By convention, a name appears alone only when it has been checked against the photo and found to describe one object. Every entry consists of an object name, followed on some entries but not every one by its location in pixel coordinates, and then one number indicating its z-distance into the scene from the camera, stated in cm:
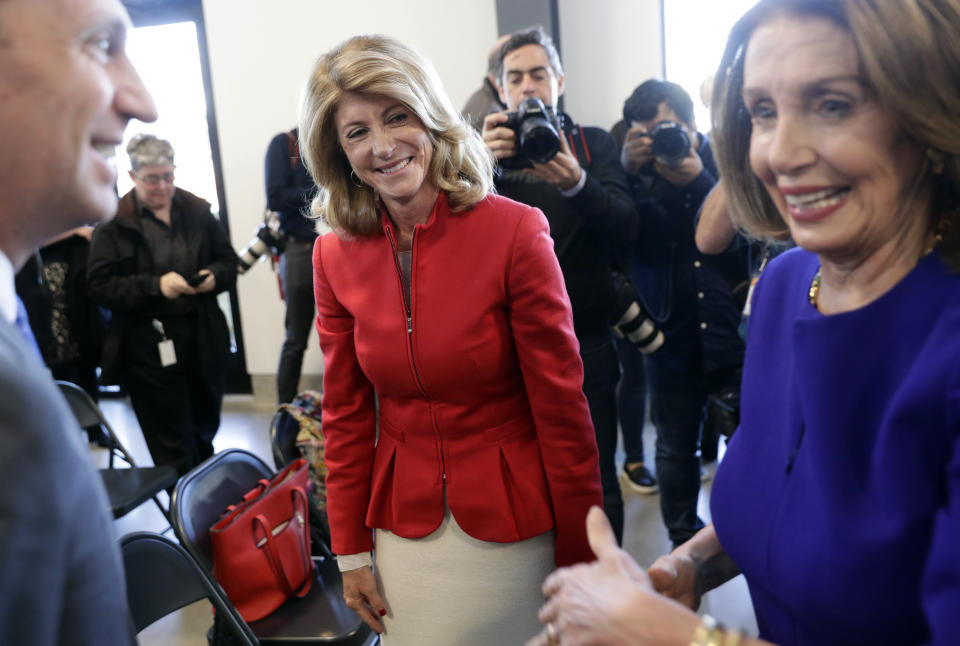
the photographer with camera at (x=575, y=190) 198
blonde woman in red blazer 133
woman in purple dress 72
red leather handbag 180
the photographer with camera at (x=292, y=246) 397
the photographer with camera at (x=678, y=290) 221
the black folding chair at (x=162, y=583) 149
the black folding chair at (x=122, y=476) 259
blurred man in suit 45
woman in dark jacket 306
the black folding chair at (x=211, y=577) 174
